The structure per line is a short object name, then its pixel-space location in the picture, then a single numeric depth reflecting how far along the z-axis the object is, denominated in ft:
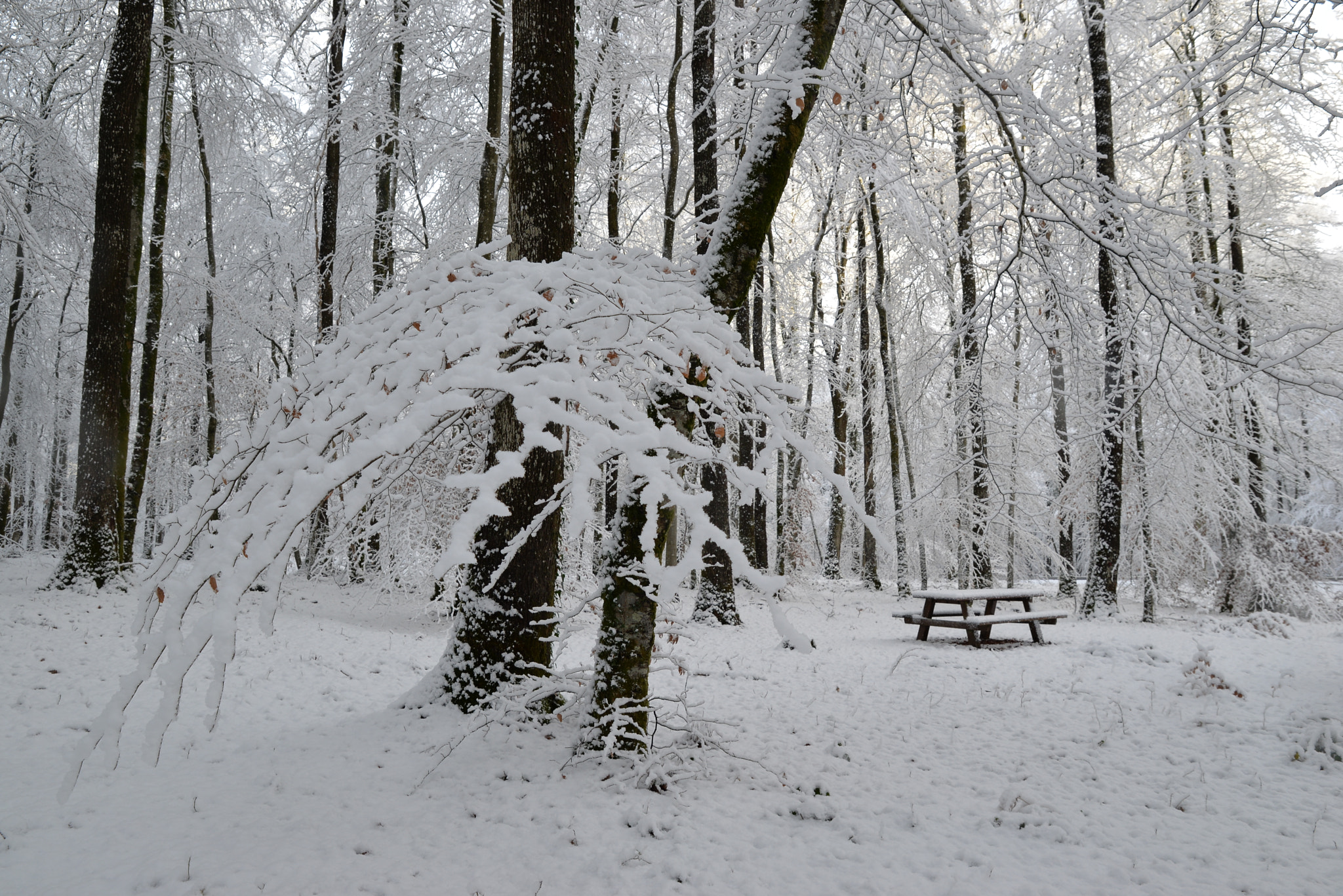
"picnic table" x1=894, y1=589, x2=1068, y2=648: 26.48
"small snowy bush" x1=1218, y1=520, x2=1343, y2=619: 35.27
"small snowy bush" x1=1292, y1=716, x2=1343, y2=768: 14.10
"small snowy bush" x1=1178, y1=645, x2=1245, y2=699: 18.38
